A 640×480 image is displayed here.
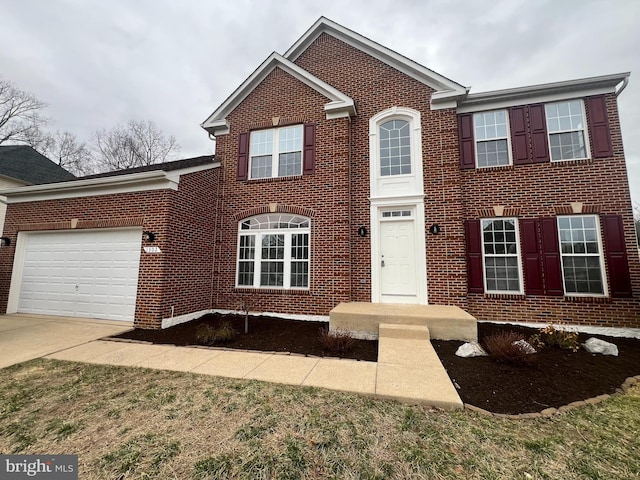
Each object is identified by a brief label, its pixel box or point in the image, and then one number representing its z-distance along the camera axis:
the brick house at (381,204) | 6.68
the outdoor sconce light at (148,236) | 6.83
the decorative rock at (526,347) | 4.47
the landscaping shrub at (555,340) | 4.98
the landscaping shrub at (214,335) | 5.58
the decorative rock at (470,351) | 4.60
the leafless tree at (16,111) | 18.00
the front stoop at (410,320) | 5.32
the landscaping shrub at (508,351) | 4.15
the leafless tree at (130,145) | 22.91
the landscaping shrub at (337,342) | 4.95
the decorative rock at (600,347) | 4.80
